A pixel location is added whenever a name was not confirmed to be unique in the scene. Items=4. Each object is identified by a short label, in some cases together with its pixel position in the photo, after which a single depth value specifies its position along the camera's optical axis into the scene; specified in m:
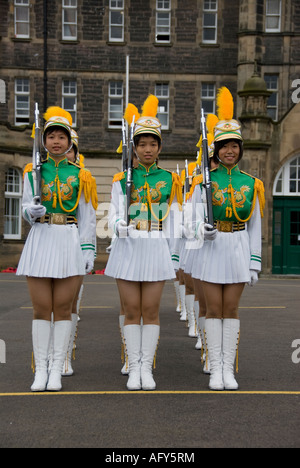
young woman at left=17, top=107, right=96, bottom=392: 6.40
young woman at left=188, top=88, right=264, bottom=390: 6.54
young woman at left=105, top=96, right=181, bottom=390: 6.49
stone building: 30.59
